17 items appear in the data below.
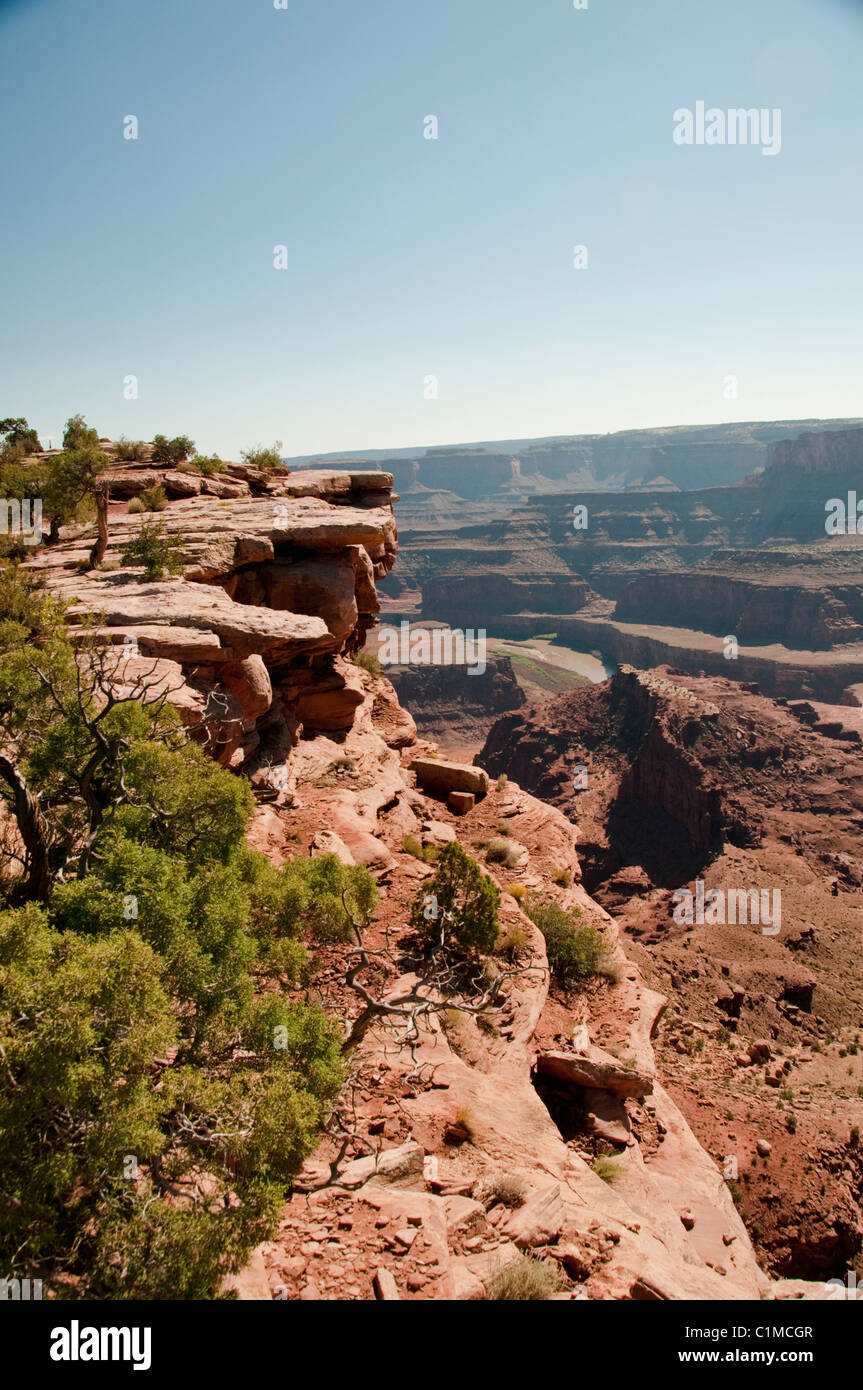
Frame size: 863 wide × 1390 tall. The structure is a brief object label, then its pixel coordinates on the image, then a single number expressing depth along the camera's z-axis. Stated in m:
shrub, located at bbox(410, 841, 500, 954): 13.65
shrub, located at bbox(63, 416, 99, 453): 21.45
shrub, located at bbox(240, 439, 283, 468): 30.14
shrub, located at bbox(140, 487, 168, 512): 21.53
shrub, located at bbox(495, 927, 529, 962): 14.89
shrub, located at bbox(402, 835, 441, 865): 17.28
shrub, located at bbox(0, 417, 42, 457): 31.56
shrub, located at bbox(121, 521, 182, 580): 16.94
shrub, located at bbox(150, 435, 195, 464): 28.20
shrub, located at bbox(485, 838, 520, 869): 20.46
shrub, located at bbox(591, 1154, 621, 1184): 11.81
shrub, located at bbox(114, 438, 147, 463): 29.59
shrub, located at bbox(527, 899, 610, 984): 17.25
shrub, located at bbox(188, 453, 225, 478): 26.23
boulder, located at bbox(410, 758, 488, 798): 23.64
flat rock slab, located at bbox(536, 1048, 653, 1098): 13.51
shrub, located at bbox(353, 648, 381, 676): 28.81
